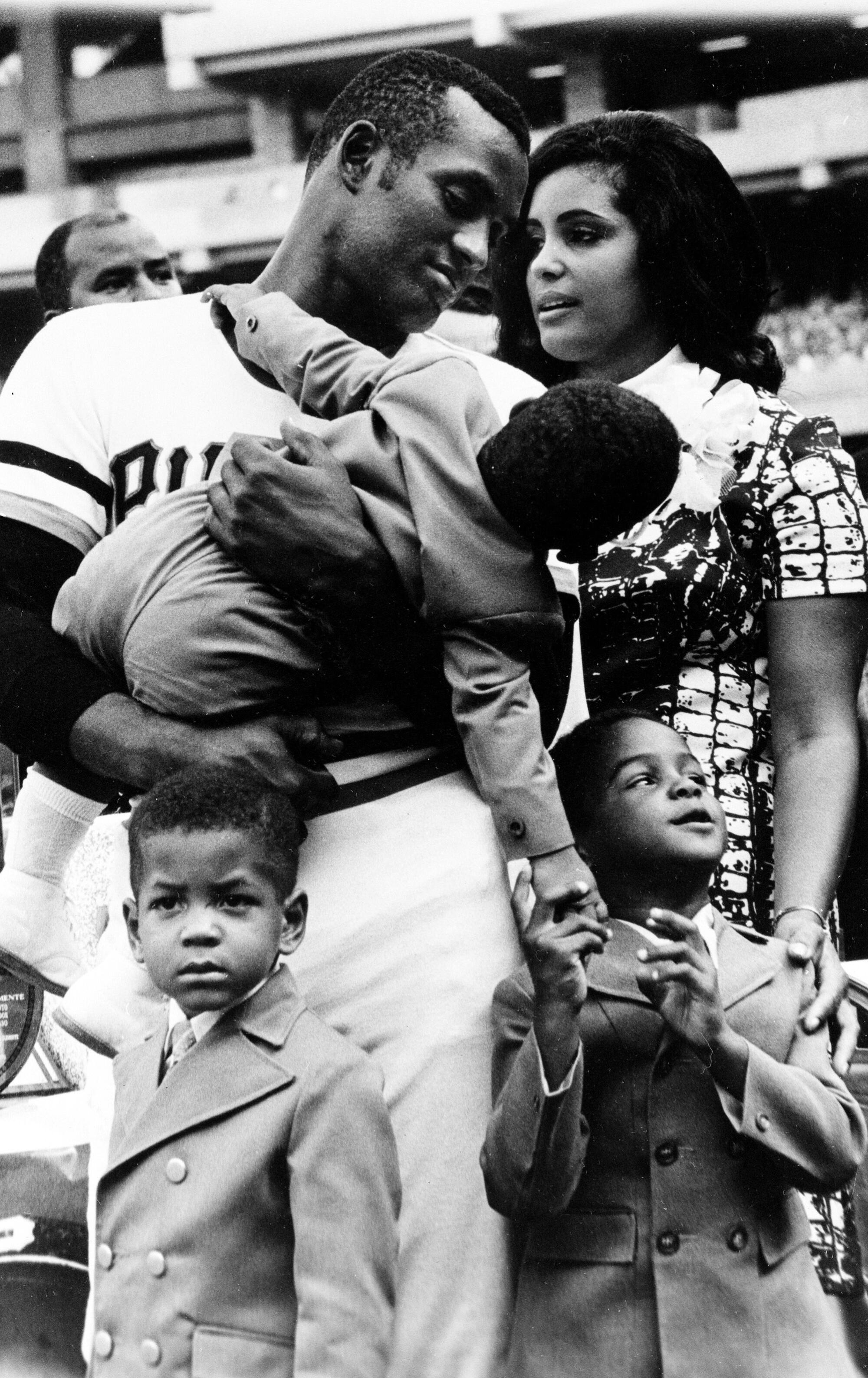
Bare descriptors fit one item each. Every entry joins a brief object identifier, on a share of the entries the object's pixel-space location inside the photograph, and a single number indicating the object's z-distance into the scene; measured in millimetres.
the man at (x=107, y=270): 3857
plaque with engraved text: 3446
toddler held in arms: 2848
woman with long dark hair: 3058
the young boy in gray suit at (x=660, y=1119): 2900
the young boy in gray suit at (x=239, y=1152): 2826
